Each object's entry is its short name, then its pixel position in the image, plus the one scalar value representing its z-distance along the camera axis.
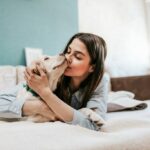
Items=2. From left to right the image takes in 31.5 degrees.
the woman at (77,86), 0.87
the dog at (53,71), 0.87
